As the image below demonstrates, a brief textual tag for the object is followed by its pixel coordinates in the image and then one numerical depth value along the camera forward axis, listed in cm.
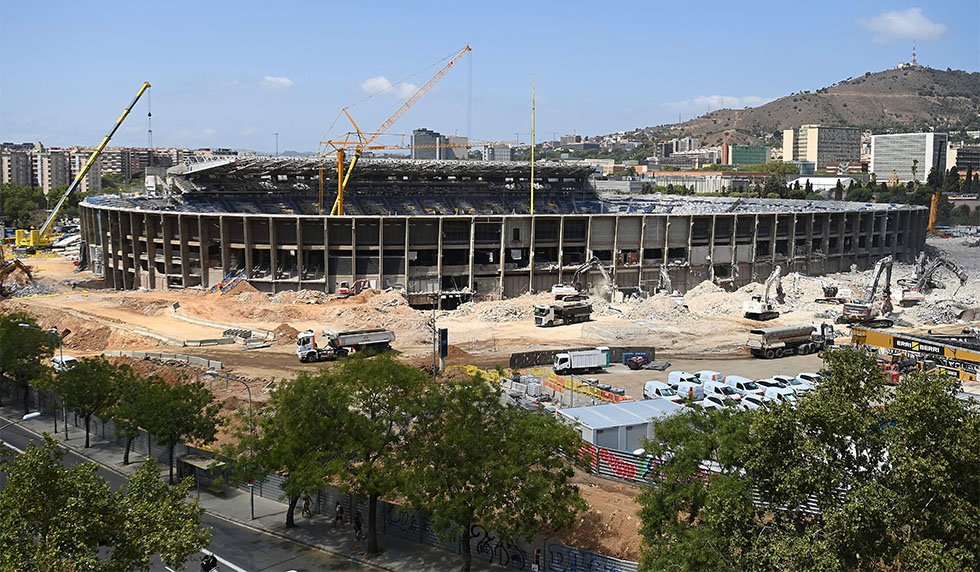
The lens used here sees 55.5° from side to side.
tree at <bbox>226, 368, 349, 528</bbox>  3136
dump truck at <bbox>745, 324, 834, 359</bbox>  6247
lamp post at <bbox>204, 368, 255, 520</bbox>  3500
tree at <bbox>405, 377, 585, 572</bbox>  2902
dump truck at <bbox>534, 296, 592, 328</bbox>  7381
